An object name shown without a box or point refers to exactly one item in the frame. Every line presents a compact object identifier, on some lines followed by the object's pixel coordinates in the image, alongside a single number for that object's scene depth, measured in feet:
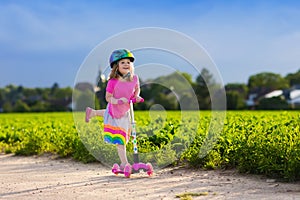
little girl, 21.38
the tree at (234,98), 131.38
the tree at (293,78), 154.26
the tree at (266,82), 174.20
